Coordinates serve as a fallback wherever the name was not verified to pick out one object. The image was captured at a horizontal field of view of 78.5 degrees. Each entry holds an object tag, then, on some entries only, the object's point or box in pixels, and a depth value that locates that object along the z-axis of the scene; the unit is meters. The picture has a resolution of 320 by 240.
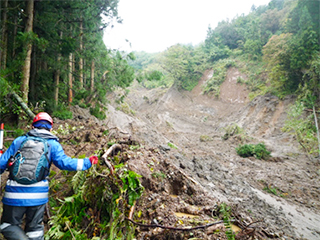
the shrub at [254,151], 12.84
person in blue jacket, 2.33
